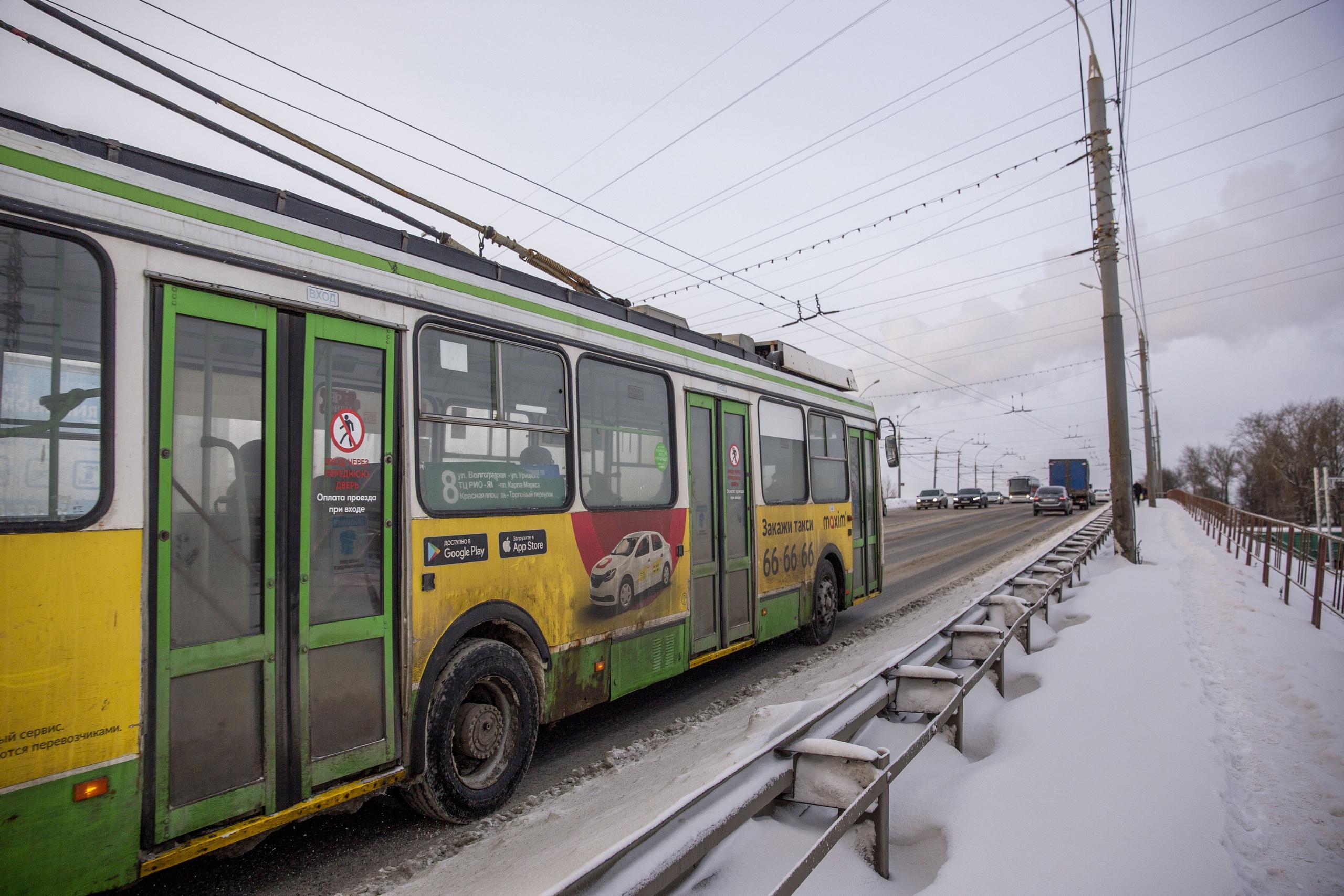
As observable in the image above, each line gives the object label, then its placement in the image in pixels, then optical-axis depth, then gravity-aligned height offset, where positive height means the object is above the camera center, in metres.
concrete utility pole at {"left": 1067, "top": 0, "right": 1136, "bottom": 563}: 13.26 +2.91
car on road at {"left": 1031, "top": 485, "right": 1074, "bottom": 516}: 38.12 -1.09
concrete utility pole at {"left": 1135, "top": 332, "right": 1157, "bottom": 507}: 33.16 +1.88
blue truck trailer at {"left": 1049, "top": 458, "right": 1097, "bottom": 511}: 46.84 +0.16
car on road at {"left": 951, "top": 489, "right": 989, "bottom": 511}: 51.00 -1.20
